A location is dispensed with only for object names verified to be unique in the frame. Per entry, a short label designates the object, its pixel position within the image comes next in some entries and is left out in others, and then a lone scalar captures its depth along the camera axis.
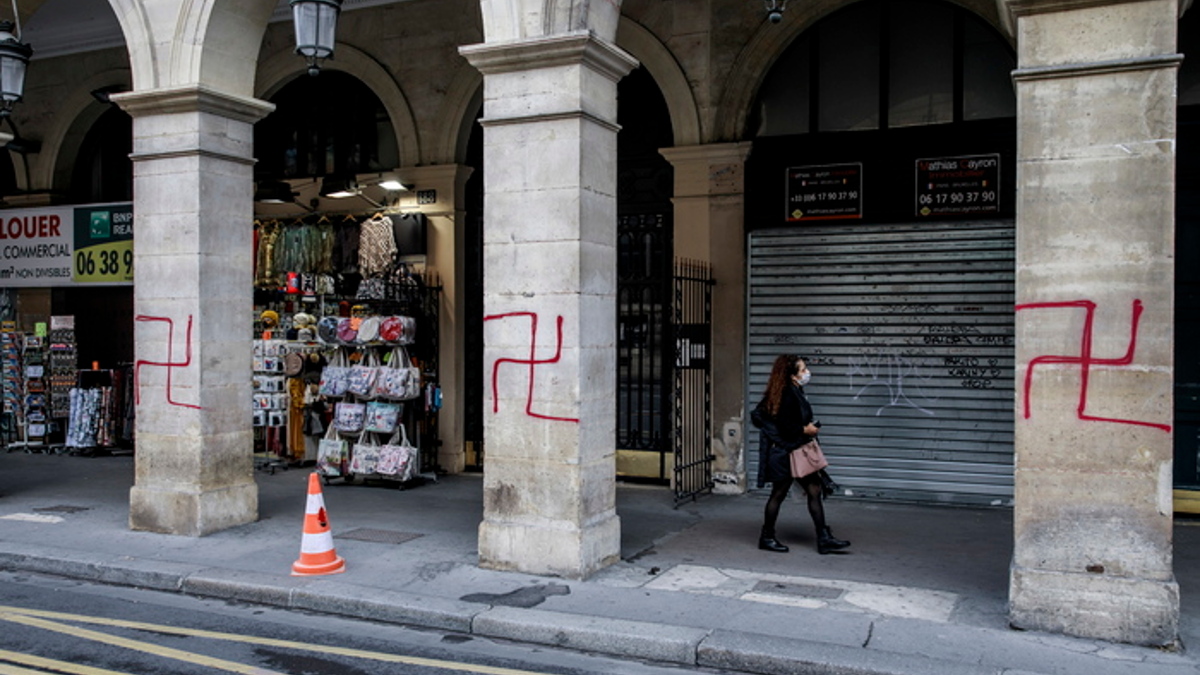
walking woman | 8.52
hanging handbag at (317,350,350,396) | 12.30
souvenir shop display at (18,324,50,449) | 15.32
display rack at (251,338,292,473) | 13.35
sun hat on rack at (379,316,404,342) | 12.04
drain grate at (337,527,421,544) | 9.11
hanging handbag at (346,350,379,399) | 12.12
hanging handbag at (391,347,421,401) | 12.02
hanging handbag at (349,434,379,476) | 12.08
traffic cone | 7.86
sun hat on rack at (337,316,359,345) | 12.30
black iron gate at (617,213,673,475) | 11.98
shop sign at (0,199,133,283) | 15.07
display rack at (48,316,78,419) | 15.23
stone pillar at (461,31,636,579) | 7.68
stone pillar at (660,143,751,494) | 11.39
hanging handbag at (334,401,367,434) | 12.24
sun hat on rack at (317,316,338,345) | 12.44
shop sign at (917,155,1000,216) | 10.49
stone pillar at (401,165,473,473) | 12.93
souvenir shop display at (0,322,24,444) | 15.48
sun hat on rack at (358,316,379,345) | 12.06
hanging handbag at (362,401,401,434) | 12.09
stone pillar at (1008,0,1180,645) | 6.12
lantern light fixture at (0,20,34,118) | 9.94
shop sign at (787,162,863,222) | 11.06
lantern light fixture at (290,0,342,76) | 8.35
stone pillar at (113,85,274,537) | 9.45
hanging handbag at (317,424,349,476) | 12.42
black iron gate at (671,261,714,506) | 11.43
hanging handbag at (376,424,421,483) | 11.95
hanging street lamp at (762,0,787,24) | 8.65
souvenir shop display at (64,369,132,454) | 14.97
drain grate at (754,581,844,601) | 7.23
